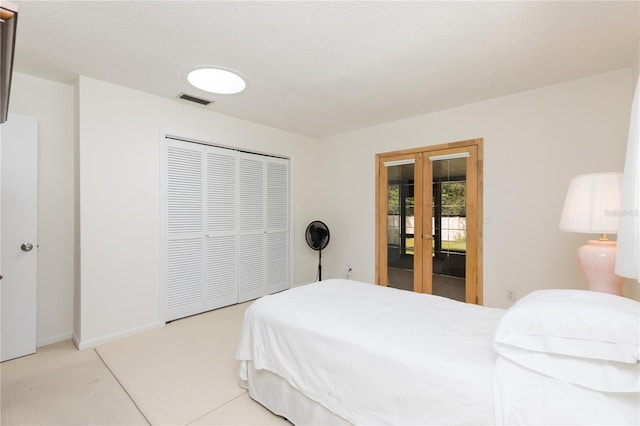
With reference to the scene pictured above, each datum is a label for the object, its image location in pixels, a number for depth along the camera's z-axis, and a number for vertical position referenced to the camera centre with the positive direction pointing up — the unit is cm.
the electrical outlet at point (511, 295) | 301 -84
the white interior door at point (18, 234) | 239 -15
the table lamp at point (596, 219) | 176 -3
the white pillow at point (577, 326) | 91 -38
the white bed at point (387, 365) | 100 -62
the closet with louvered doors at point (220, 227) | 321 -14
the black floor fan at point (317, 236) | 433 -31
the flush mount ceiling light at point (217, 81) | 247 +121
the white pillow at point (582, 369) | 90 -51
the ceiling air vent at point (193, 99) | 298 +123
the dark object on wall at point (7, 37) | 68 +45
